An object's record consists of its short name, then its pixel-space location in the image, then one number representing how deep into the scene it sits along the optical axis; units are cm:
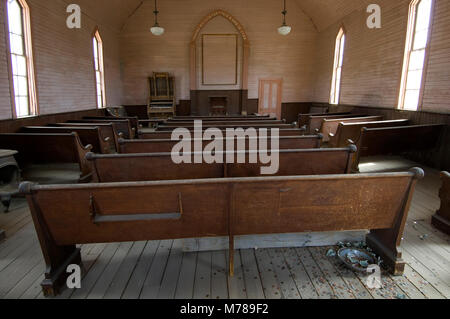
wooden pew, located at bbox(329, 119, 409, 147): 506
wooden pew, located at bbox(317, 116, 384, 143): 618
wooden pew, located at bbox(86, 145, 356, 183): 255
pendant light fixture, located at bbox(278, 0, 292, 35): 877
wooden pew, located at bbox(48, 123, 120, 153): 532
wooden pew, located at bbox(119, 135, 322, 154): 333
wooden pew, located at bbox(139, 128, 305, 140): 402
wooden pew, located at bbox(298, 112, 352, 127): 736
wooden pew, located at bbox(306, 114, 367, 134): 687
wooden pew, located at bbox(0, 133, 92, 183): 395
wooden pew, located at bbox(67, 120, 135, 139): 634
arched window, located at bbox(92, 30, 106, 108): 880
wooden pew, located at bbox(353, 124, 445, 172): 436
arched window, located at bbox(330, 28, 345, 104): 928
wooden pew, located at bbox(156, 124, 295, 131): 477
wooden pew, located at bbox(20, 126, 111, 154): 456
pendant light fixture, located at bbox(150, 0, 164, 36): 870
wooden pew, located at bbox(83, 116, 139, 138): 698
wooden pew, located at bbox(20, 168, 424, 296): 178
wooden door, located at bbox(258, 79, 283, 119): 1166
